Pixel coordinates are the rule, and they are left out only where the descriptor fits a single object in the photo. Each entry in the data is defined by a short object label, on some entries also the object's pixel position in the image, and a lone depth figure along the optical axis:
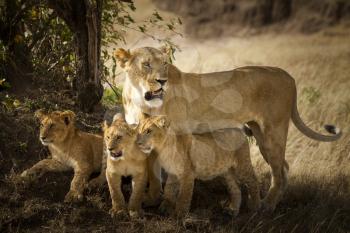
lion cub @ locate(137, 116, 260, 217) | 12.33
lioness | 12.75
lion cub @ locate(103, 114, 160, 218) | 11.93
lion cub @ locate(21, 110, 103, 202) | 13.23
